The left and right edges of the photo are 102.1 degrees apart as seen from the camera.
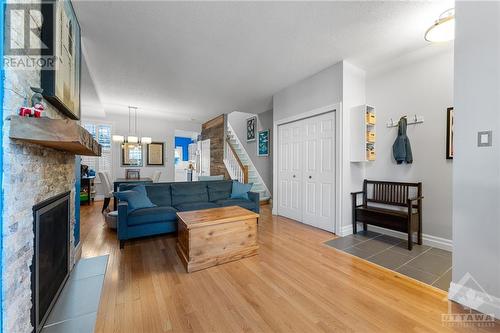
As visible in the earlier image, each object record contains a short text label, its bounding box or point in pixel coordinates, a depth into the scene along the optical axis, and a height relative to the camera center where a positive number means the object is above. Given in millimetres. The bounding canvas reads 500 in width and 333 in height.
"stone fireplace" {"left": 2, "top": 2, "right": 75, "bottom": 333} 1015 -218
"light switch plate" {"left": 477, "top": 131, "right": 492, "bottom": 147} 1626 +239
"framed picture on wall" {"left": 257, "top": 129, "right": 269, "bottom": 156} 6496 +749
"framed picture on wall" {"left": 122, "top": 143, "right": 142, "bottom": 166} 7055 +410
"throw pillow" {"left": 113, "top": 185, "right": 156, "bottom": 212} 3109 -501
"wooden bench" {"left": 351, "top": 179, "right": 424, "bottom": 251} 2916 -666
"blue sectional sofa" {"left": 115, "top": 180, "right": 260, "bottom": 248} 2928 -691
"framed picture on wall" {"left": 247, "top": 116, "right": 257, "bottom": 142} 7102 +1376
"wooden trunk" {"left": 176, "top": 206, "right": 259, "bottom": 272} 2293 -863
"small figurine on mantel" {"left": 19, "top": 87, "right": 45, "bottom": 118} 1094 +336
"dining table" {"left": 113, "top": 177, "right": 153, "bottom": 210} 4730 -464
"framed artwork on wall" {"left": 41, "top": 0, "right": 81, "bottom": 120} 1460 +937
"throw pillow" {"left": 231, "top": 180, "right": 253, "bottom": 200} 4365 -522
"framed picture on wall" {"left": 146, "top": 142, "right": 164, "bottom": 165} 7402 +473
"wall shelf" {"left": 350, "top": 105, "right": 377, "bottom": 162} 3346 +581
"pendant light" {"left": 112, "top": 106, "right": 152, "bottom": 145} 6070 +1095
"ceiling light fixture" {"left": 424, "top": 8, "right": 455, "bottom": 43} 2068 +1481
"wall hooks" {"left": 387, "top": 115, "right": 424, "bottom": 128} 3137 +751
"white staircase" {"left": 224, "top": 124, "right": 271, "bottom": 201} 6258 -83
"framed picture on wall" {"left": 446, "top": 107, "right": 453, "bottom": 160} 2831 +491
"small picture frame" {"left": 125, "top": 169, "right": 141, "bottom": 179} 6810 -244
